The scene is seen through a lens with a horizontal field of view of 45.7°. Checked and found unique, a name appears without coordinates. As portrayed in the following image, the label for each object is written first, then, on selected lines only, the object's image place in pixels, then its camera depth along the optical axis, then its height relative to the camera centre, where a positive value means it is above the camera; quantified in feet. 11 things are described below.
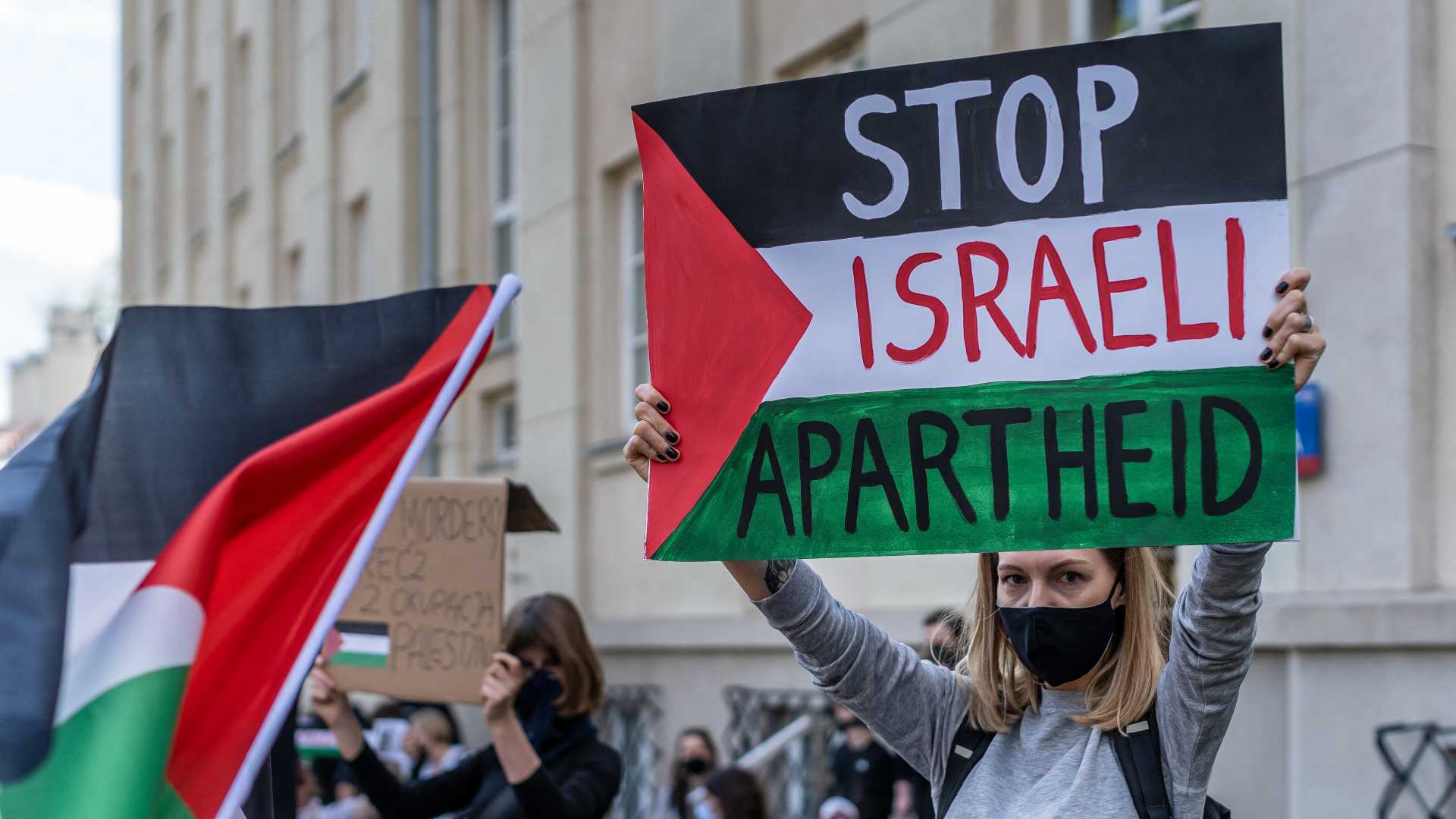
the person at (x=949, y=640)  10.63 -1.34
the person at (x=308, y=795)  30.17 -6.76
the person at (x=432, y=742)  30.81 -5.59
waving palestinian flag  10.36 -0.63
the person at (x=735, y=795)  20.33 -4.30
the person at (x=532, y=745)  14.87 -2.83
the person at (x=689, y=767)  29.37 -5.79
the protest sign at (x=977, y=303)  8.69 +0.69
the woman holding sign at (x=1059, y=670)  8.36 -1.26
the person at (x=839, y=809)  24.22 -5.32
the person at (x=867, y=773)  24.71 -4.94
